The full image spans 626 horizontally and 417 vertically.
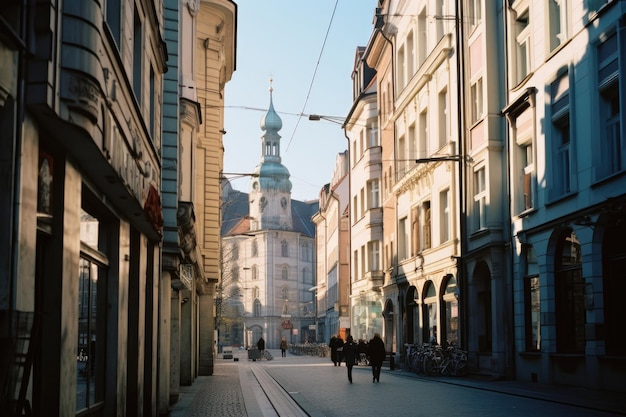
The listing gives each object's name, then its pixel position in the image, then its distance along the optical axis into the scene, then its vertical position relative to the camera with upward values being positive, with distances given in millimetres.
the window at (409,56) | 43094 +11668
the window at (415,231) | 41438 +3995
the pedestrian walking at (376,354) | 29047 -762
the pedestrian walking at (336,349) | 47888 -1003
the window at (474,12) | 32375 +10277
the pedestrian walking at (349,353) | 29391 -735
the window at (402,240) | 44312 +3886
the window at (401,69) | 44906 +11631
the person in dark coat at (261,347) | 67400 -1242
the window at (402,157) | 43875 +7483
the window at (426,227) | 39456 +3982
